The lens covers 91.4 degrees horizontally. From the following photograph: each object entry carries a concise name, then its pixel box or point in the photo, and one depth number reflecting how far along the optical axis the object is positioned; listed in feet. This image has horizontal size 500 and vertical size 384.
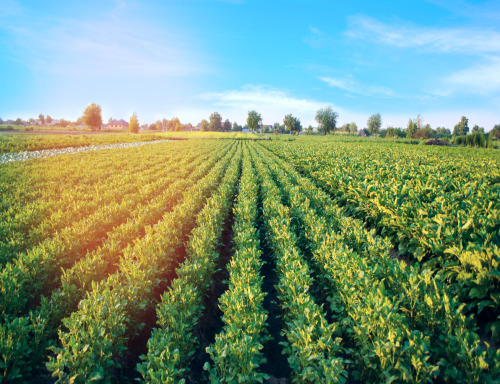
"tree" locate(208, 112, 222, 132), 437.99
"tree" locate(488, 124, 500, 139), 321.83
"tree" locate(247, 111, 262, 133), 386.32
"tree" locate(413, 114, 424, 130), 328.49
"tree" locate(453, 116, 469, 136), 396.39
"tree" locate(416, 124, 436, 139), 308.32
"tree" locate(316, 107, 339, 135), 361.71
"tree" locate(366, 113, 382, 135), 388.16
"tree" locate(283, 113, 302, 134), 392.68
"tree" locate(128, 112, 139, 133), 309.63
